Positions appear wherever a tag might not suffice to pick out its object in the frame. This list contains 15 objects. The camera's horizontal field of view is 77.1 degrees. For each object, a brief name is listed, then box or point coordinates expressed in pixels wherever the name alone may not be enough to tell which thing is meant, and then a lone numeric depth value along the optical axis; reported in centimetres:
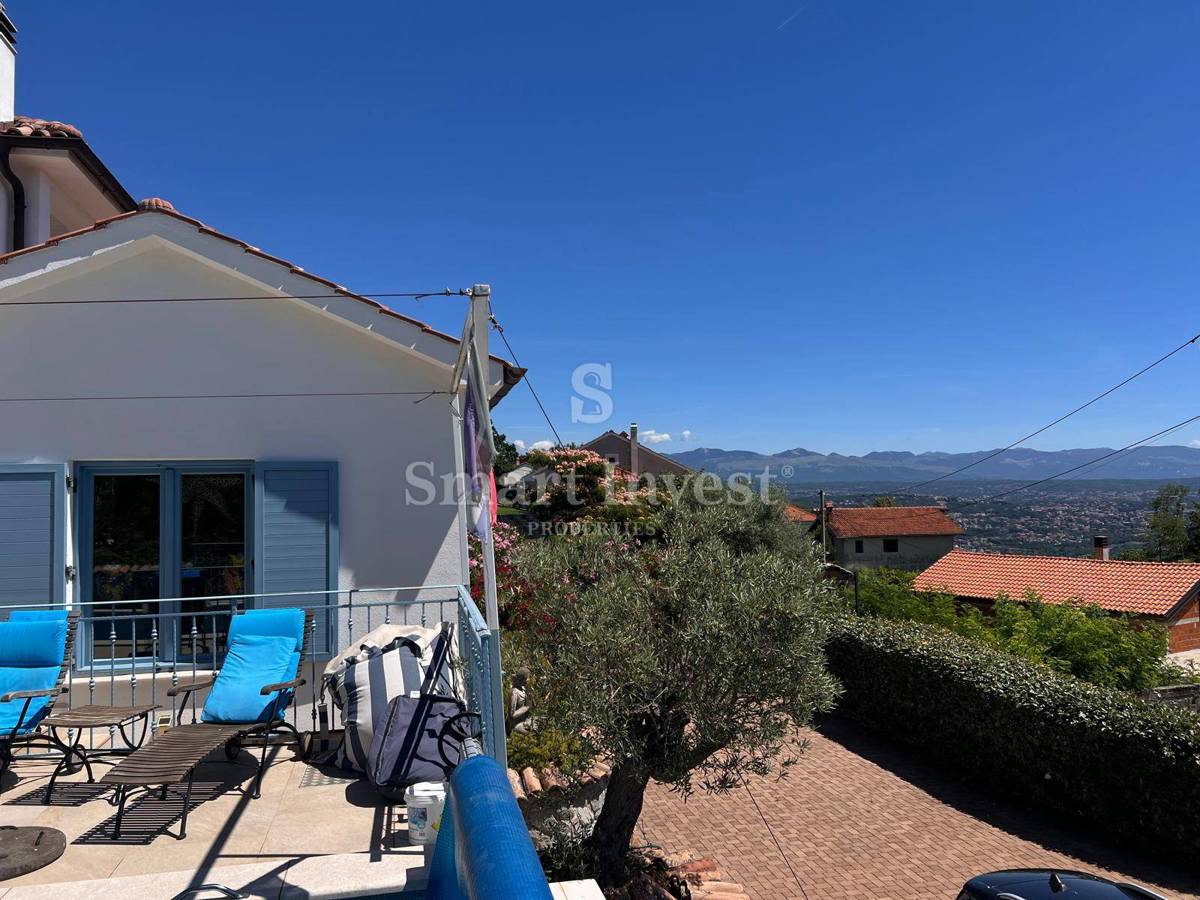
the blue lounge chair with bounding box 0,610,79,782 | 529
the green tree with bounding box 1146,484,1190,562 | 5931
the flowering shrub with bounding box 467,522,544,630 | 620
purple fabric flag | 470
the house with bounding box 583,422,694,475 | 3688
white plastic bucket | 385
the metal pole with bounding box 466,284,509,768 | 359
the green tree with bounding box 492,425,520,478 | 1972
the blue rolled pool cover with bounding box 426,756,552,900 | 130
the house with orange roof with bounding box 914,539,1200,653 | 2286
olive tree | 522
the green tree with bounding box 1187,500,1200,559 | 5575
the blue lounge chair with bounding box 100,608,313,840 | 434
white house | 671
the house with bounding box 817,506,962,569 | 5144
